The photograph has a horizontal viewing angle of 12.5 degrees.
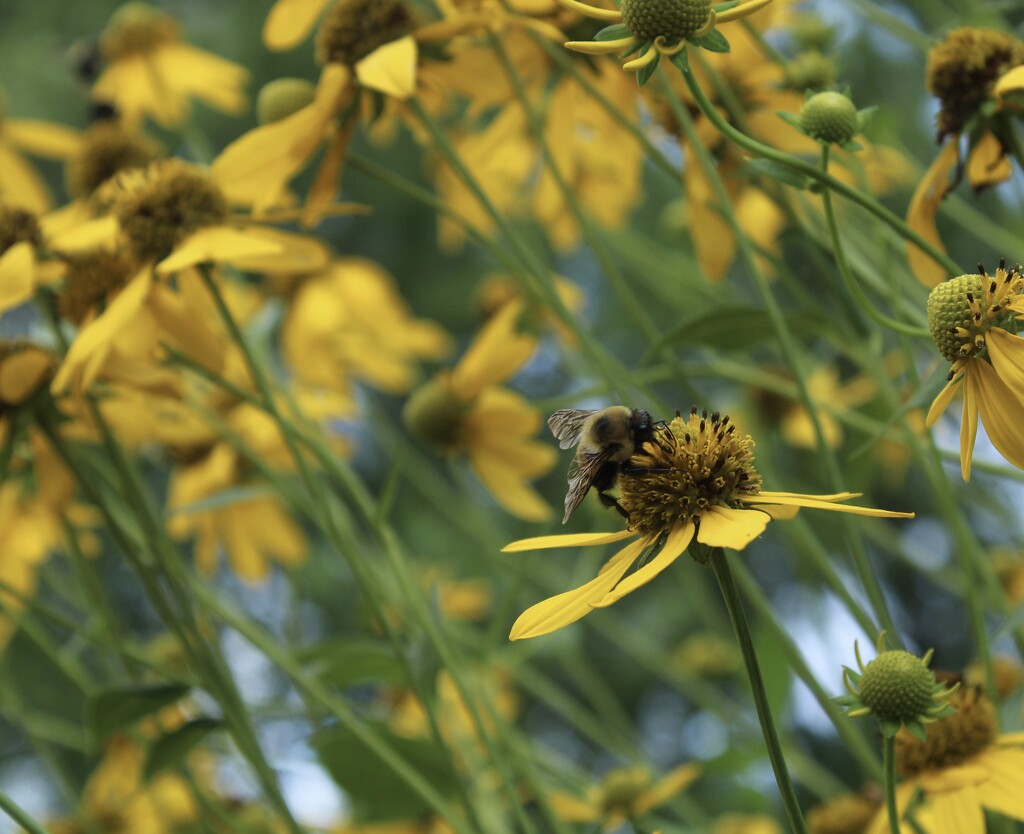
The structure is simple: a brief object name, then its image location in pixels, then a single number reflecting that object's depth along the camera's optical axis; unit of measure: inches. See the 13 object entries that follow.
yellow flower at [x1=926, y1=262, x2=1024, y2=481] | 22.8
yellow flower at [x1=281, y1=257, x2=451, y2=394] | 38.0
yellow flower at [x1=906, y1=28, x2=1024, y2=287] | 24.9
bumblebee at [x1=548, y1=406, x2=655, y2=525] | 24.6
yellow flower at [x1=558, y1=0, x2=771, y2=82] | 23.3
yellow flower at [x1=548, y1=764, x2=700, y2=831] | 26.7
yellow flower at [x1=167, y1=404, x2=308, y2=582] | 31.7
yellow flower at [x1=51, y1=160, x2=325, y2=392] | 26.9
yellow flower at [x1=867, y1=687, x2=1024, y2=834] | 24.0
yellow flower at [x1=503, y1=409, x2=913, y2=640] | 22.7
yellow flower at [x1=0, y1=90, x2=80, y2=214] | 35.8
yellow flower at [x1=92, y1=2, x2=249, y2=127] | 39.6
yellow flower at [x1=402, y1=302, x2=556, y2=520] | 29.2
